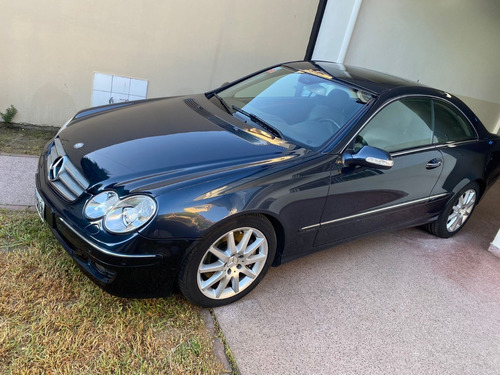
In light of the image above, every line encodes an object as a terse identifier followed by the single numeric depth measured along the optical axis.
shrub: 5.05
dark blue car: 2.38
